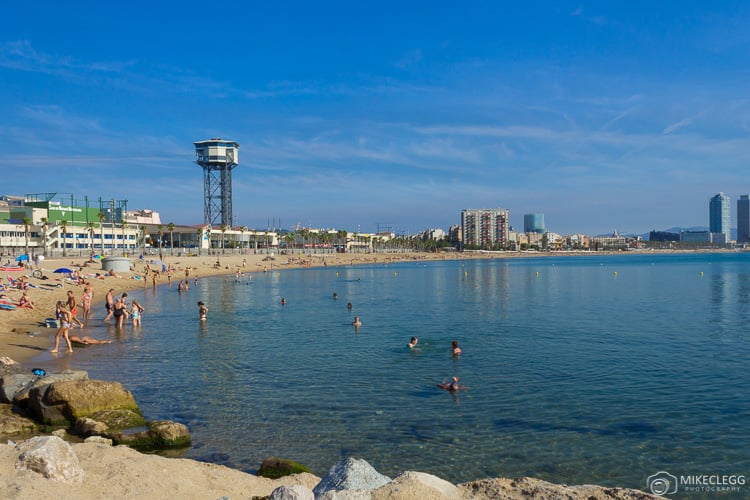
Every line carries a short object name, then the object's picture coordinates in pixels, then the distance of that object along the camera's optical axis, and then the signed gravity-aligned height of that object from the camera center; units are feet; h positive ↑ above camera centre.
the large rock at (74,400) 37.81 -10.17
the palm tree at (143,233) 349.47 +12.21
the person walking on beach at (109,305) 93.20 -8.78
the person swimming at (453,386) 49.46 -12.36
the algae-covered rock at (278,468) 29.25 -11.52
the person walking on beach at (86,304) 93.91 -8.69
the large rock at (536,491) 22.75 -10.26
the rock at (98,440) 32.72 -10.97
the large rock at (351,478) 21.21 -8.91
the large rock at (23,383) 41.03 -9.84
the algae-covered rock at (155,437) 34.14 -11.43
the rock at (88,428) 35.47 -11.17
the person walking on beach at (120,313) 87.40 -9.47
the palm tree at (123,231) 323.94 +12.44
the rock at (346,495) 19.95 -8.81
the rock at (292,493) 19.12 -8.39
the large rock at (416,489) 20.26 -8.86
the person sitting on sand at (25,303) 93.78 -8.27
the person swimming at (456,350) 65.72 -12.06
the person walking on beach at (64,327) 63.34 -8.45
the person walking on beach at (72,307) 78.33 -7.75
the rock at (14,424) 35.55 -11.03
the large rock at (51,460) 21.56 -8.08
